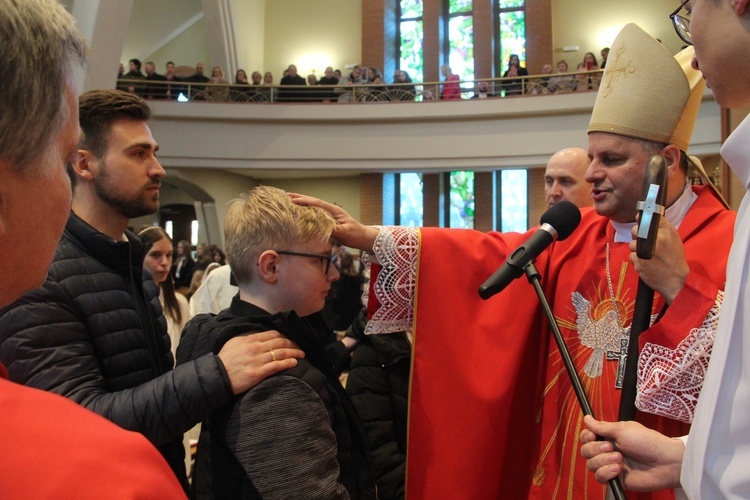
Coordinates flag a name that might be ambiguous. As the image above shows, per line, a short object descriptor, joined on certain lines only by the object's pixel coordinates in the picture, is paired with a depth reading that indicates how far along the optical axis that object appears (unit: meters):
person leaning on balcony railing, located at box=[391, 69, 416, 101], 12.61
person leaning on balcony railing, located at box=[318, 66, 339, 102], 13.00
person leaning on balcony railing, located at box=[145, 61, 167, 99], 12.65
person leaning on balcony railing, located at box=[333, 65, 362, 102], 12.79
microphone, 1.33
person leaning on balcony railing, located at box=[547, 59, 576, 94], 11.57
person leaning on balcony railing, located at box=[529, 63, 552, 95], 11.92
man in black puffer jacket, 1.35
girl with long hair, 3.40
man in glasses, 0.77
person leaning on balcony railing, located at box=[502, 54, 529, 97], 12.47
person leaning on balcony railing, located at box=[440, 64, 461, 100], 12.64
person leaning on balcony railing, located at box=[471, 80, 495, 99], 12.35
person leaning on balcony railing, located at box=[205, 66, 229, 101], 12.69
